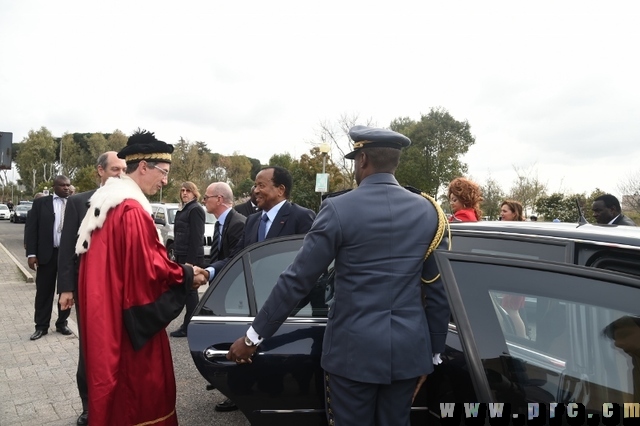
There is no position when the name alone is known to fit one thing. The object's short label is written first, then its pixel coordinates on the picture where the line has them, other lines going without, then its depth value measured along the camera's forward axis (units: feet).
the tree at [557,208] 66.74
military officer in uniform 6.54
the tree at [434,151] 131.85
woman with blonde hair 20.36
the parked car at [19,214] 130.62
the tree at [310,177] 98.32
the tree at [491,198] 96.70
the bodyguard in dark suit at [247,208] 26.81
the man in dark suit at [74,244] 12.10
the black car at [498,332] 5.11
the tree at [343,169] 97.53
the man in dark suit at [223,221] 16.17
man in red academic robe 8.09
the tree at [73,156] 201.57
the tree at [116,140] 185.98
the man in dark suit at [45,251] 20.02
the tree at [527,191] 93.66
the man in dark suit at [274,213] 13.32
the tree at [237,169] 179.63
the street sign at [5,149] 22.58
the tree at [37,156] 208.23
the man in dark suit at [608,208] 19.51
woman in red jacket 15.52
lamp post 61.35
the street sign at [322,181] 60.75
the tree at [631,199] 68.11
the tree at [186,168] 129.49
